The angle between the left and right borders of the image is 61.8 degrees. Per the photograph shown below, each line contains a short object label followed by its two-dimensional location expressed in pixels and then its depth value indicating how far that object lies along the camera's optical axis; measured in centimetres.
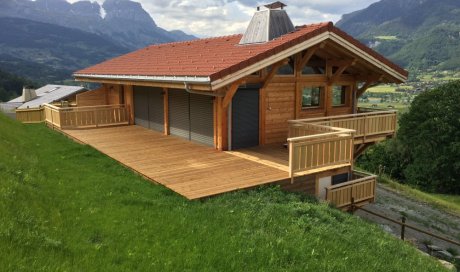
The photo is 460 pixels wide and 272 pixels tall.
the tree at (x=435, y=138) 3481
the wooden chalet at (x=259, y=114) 1052
